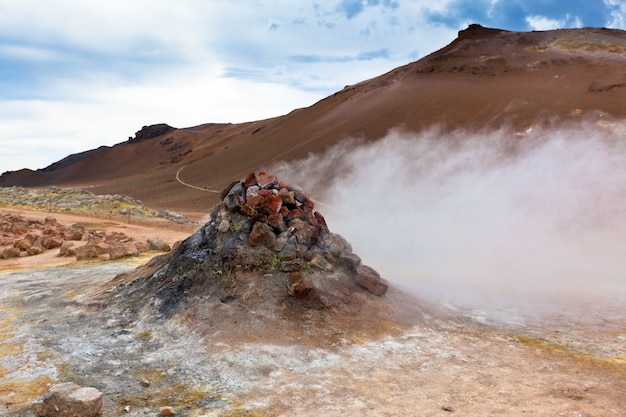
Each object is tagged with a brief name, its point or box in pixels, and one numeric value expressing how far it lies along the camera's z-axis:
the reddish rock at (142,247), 10.02
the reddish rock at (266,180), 6.29
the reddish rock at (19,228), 12.91
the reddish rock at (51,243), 10.94
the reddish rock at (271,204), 6.04
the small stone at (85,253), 9.54
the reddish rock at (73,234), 12.12
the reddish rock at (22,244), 10.59
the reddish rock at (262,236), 5.82
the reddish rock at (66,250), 10.04
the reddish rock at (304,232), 5.89
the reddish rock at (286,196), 6.20
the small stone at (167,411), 3.47
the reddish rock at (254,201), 6.07
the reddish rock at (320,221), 6.24
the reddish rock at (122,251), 9.29
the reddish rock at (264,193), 6.11
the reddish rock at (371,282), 5.77
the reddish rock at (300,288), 5.32
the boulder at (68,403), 3.40
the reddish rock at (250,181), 6.35
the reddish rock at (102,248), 9.77
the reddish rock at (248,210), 5.99
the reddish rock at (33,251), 10.46
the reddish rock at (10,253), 10.09
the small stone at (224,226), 6.07
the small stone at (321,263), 5.74
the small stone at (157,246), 10.36
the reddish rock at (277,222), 5.96
